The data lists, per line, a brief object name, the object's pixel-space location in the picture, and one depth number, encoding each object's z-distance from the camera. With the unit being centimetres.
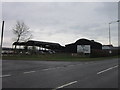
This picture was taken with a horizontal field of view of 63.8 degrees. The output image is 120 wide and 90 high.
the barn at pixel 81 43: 4485
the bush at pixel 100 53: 2504
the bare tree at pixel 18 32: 3437
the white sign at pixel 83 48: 3296
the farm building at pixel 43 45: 3654
